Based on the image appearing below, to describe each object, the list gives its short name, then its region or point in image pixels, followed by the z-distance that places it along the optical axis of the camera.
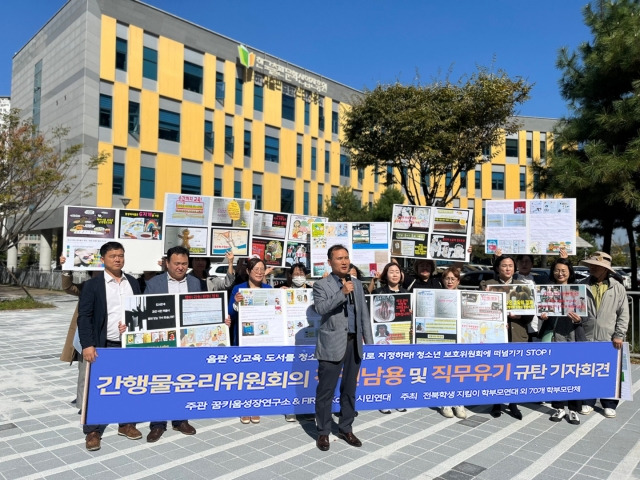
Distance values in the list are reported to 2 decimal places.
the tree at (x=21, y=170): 17.00
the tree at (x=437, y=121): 15.32
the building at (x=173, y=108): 25.77
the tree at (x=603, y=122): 8.91
